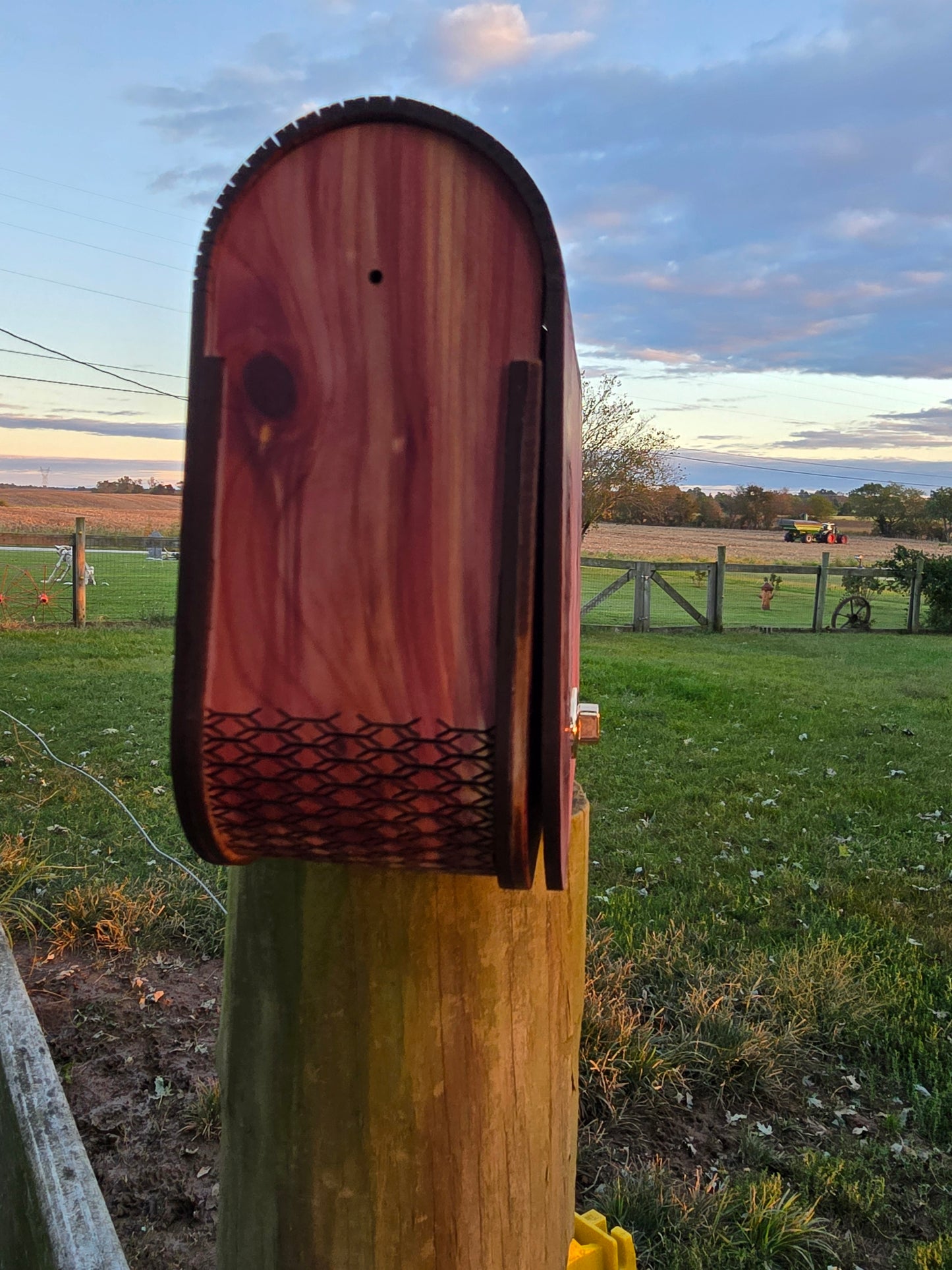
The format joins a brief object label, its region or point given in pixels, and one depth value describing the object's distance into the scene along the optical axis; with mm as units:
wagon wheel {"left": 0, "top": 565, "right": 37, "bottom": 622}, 13808
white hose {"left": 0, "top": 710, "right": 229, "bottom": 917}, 3682
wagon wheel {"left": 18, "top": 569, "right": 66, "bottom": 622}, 13914
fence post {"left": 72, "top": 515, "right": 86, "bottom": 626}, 13172
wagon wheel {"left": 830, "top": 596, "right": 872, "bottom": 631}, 18355
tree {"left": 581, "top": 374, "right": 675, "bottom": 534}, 18078
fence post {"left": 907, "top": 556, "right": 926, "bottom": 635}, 17906
